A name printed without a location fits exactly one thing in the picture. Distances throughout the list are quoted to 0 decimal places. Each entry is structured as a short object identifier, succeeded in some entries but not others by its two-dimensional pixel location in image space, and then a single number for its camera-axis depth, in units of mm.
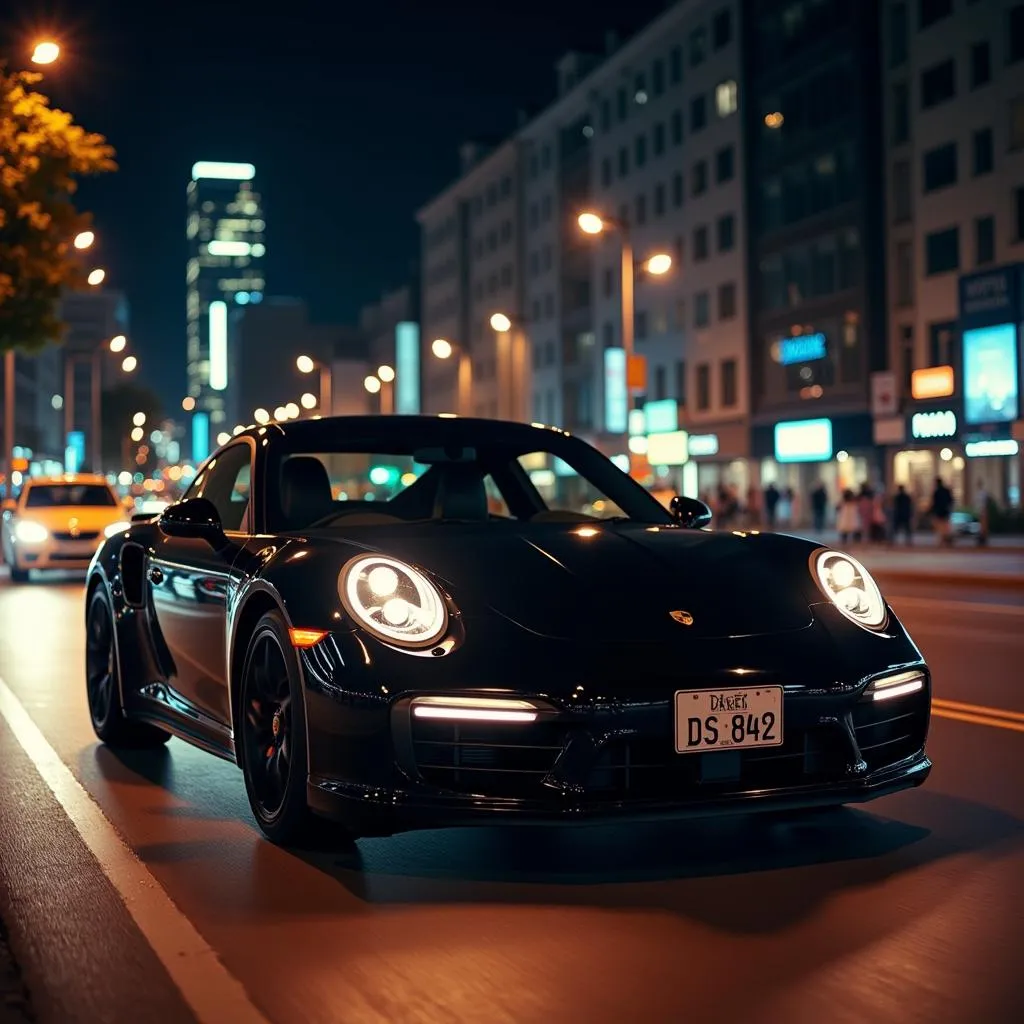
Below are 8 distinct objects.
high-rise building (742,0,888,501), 57594
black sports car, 5172
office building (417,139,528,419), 97000
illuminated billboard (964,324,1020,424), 43438
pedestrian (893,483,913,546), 44156
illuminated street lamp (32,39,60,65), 26672
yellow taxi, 27906
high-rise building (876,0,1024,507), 47188
